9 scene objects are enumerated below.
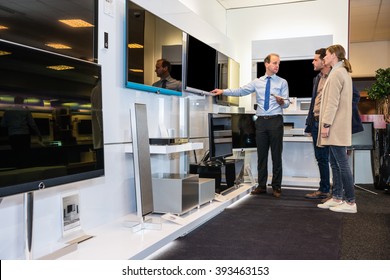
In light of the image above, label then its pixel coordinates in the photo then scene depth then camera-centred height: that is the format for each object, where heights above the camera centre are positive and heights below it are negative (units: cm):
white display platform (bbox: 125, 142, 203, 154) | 308 -15
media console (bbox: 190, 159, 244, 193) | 395 -43
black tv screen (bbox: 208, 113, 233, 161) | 398 -7
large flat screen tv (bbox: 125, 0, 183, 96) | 300 +70
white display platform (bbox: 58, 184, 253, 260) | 220 -68
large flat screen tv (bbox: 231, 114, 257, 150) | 466 -2
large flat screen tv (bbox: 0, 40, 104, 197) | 171 +8
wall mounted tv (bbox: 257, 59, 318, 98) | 573 +79
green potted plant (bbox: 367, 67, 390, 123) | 635 +65
